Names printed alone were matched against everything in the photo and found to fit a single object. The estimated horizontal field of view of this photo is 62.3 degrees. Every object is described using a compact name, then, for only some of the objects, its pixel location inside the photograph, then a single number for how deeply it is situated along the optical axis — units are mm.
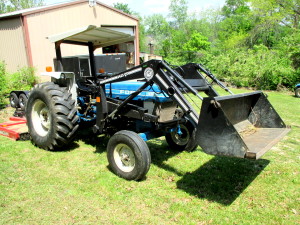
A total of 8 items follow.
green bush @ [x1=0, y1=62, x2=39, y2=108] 8528
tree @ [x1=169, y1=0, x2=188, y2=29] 49562
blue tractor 2863
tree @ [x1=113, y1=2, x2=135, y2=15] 48750
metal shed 10812
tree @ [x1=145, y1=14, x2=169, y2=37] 65938
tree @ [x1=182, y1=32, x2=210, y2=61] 31766
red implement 5207
